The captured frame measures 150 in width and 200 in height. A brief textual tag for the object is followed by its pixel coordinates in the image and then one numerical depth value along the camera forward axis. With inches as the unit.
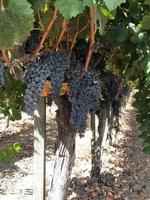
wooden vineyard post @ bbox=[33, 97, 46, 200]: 98.1
